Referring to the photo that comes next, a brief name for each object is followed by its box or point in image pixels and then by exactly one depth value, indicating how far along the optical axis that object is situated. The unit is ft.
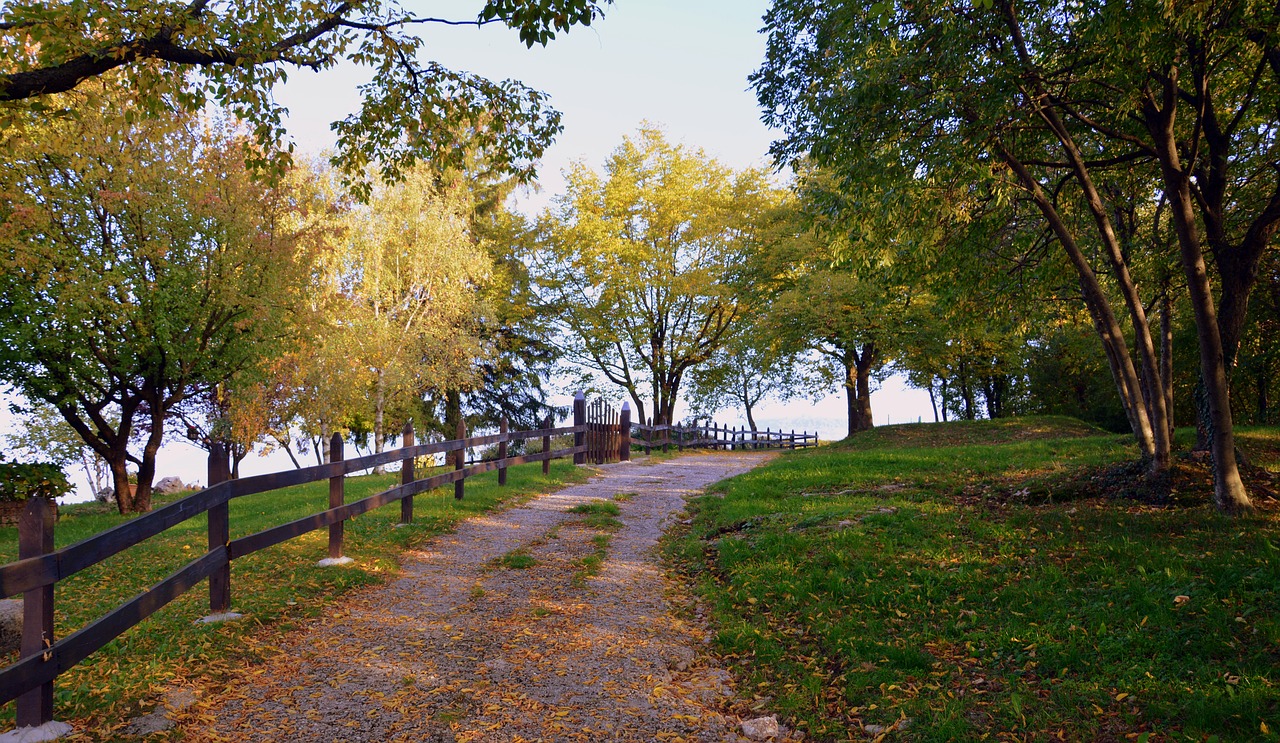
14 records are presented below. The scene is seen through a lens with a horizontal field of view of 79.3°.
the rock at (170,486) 83.87
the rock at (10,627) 19.22
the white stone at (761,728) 15.44
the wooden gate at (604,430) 65.00
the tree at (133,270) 47.88
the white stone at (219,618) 20.93
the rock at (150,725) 14.46
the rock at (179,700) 15.66
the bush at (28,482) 49.52
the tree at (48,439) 91.97
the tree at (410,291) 77.41
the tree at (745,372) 96.27
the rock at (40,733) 13.75
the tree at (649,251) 96.37
